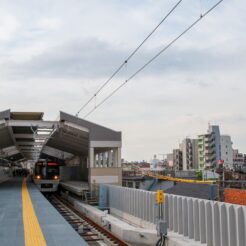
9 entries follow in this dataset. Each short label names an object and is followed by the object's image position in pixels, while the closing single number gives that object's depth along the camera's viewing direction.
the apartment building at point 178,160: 140.88
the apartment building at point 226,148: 120.31
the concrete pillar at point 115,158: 25.89
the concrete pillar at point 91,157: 25.16
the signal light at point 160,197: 11.48
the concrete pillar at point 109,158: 28.61
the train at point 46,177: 35.59
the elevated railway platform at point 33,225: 9.95
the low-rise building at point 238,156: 140.52
